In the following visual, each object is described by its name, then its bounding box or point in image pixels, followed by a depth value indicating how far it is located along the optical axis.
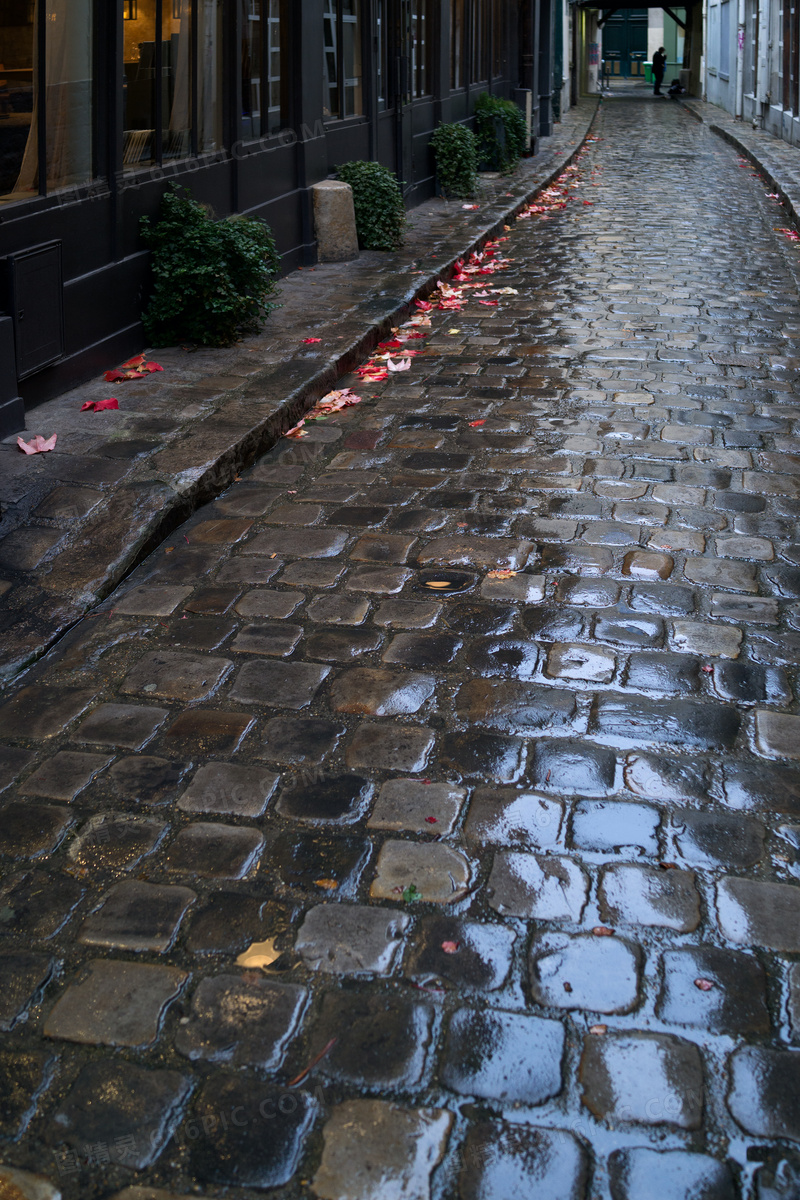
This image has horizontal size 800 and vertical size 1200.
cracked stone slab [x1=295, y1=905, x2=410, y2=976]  2.35
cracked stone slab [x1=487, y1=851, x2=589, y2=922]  2.49
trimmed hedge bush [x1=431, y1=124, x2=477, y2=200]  13.38
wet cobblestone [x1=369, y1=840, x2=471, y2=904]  2.56
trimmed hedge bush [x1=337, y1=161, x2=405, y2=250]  9.81
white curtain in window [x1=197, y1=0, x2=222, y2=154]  7.55
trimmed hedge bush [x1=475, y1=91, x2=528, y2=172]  15.88
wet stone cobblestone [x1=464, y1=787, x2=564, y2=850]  2.73
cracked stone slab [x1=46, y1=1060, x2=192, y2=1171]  1.97
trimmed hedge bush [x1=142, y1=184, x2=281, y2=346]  6.56
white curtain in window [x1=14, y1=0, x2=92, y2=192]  5.57
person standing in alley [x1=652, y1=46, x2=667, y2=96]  46.41
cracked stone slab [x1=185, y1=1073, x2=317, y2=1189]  1.92
